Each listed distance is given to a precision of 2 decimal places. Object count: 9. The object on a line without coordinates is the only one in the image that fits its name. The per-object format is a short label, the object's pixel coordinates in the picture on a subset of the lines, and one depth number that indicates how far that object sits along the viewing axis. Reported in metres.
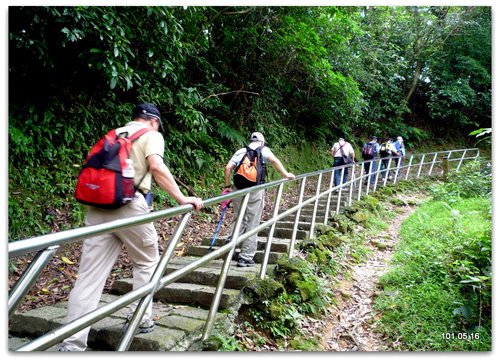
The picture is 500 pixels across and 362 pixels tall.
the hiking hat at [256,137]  4.07
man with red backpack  2.10
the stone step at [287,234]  5.00
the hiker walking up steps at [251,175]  3.85
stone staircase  2.35
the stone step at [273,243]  4.34
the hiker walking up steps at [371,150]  10.26
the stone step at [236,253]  4.01
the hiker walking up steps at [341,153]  8.64
